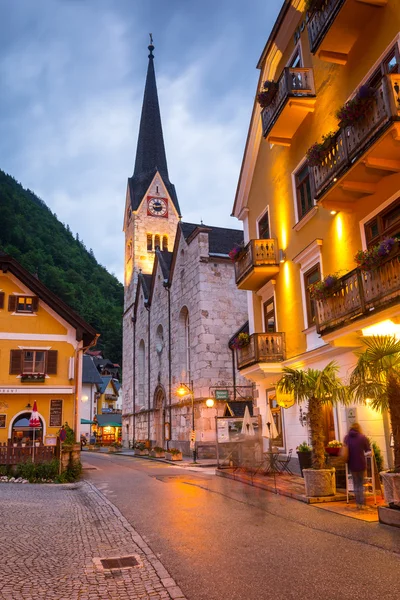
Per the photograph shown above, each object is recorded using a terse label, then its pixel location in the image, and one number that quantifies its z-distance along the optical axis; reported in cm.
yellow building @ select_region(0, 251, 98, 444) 2241
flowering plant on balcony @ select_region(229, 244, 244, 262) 1963
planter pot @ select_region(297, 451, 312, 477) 1405
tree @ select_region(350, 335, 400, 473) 882
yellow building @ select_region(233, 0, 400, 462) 1100
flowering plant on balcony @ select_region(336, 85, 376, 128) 1056
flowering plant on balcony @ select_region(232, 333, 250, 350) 1856
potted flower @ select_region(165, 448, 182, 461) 2742
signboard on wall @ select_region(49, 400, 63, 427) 2264
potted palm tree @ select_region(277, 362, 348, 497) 1095
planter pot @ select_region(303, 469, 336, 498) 1088
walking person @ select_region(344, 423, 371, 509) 998
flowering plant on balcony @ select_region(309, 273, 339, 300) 1246
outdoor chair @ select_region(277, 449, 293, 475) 1569
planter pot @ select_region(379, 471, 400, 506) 848
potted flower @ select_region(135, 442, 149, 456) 3398
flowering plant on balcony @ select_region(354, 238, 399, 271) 995
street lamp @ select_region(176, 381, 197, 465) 2568
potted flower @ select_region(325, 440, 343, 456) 1284
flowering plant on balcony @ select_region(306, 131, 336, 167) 1237
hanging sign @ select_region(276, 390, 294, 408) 1427
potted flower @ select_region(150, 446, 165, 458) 3031
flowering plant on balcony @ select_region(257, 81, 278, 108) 1666
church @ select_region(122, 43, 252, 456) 2888
